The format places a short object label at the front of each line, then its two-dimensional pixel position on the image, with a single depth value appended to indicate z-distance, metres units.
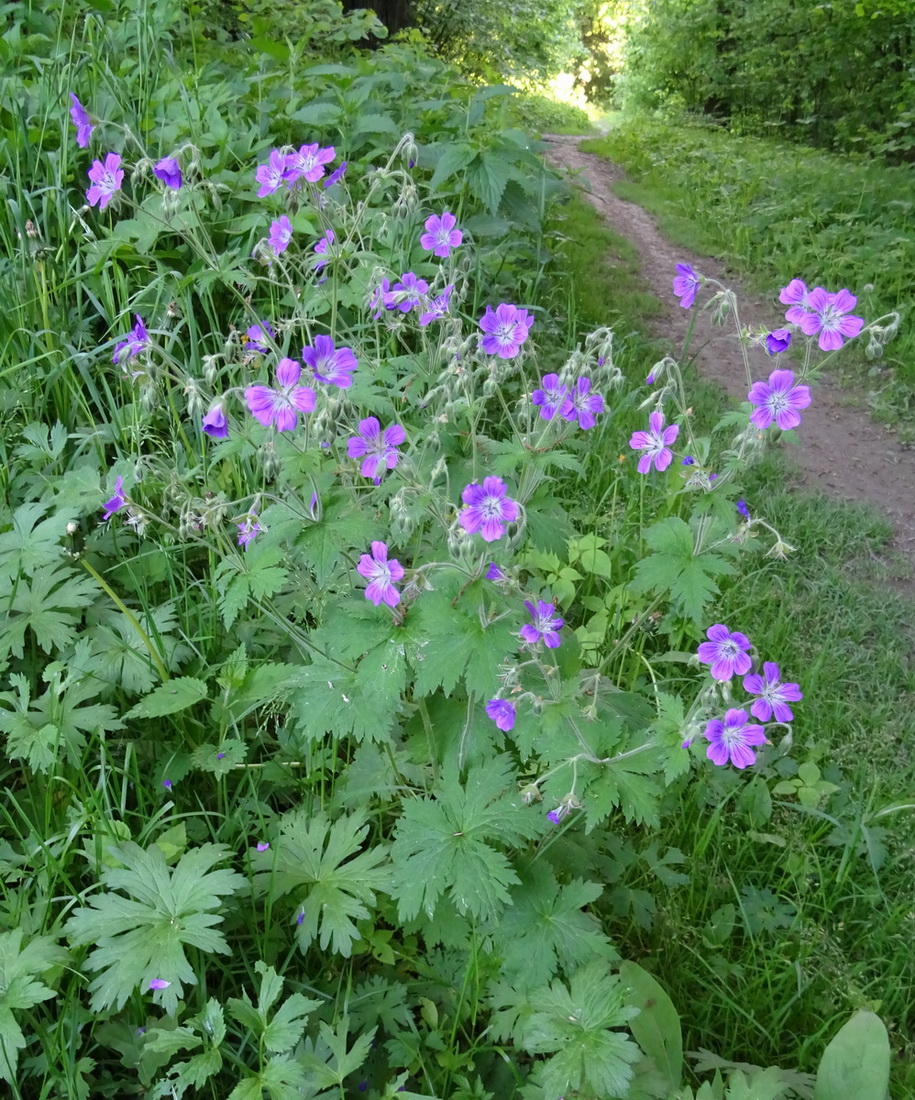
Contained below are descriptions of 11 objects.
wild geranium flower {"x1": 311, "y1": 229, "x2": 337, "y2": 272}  0.66
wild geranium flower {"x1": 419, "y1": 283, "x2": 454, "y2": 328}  0.64
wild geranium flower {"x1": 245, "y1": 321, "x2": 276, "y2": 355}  0.64
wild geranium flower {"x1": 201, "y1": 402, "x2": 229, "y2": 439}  0.58
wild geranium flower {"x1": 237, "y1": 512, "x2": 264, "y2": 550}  0.64
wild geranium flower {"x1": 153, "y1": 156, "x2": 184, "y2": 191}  0.65
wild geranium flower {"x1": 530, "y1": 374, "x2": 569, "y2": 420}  0.63
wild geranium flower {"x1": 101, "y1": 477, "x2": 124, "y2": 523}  0.66
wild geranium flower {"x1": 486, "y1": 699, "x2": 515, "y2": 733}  0.57
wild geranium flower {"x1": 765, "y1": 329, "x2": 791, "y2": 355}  0.56
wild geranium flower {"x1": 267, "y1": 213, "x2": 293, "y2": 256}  0.67
